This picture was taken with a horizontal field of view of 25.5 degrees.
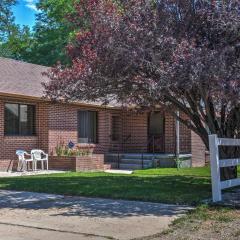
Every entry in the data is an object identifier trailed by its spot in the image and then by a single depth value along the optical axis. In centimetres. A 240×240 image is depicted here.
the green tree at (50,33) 3928
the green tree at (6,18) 3959
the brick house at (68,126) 2084
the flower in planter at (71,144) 2296
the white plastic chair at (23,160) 2064
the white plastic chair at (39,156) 2100
